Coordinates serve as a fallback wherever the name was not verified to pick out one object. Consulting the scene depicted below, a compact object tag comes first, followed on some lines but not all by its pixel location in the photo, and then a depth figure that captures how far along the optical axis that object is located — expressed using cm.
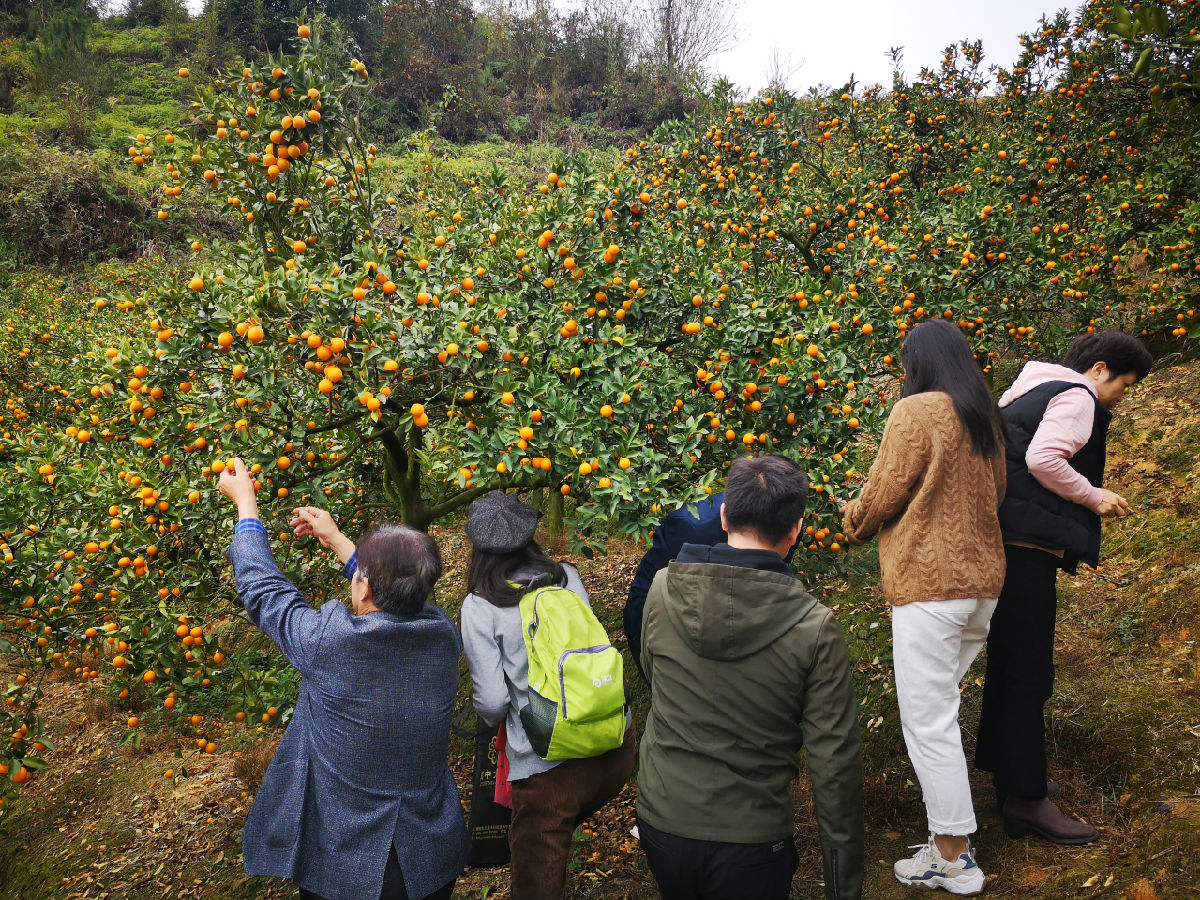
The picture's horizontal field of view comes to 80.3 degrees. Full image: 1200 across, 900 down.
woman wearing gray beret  204
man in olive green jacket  162
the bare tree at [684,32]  1975
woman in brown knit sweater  210
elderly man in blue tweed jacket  176
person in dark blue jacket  224
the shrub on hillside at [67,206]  1319
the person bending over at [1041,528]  225
